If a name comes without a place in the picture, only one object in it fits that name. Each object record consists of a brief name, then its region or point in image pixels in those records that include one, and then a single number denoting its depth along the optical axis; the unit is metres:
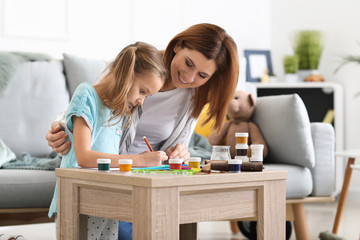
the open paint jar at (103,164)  2.42
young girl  2.55
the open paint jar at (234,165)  2.41
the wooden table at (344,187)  3.84
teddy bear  3.60
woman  2.93
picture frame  5.86
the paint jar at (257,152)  2.51
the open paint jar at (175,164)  2.44
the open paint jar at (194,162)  2.49
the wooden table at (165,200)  2.25
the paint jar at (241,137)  2.52
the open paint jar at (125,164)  2.39
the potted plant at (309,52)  5.60
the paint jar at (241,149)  2.55
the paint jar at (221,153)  2.56
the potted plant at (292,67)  5.71
